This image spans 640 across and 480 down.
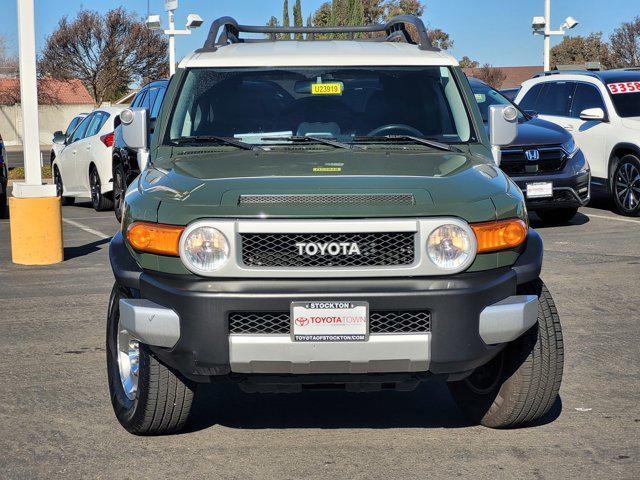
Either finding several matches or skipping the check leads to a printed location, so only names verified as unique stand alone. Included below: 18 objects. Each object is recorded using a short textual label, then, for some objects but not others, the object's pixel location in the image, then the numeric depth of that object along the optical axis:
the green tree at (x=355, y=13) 67.62
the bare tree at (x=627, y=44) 77.75
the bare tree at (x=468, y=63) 93.49
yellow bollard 11.31
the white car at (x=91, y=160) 16.30
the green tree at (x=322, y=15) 81.39
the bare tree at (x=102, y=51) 63.50
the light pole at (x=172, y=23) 27.33
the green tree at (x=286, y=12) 71.31
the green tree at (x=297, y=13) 69.56
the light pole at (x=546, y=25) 32.19
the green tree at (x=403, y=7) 81.06
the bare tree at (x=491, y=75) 88.94
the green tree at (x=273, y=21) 75.91
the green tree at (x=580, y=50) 84.19
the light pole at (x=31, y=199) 11.32
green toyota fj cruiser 4.59
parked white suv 14.37
